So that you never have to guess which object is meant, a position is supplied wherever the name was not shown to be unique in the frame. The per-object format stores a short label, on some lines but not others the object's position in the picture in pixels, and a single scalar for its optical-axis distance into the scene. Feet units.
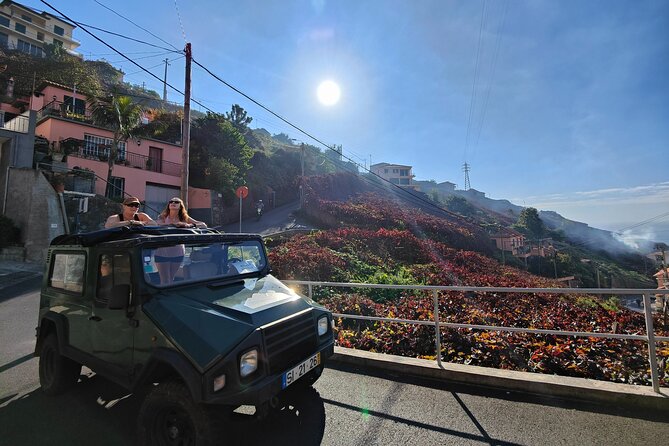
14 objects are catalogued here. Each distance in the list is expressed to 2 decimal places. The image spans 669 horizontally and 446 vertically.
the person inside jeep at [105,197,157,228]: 14.26
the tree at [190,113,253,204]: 87.15
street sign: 46.09
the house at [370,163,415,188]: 264.52
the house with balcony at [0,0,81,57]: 160.45
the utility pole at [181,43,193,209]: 30.14
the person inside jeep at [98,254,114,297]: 10.17
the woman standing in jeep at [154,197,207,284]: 9.71
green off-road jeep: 7.69
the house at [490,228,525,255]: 115.55
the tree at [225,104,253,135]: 143.64
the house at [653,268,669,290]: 100.68
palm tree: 63.82
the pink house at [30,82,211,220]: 65.72
